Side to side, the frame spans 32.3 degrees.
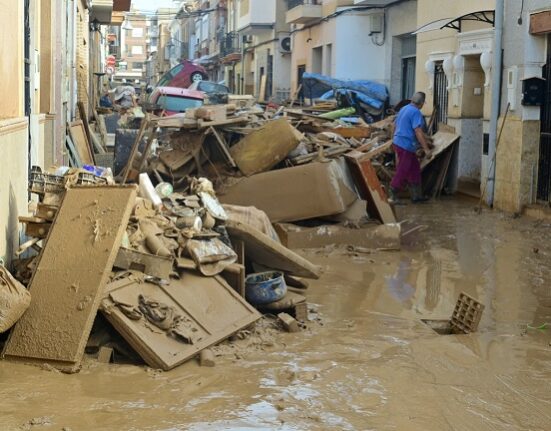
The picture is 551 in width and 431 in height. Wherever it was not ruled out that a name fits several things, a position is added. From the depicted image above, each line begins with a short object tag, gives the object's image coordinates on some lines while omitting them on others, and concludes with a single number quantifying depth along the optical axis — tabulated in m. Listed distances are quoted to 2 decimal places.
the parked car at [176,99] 29.94
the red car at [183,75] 44.81
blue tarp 22.41
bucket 7.36
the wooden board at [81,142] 13.91
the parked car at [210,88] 32.77
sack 5.62
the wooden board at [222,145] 12.18
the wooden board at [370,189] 11.52
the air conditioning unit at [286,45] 35.75
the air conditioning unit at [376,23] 25.40
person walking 15.27
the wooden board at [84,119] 15.47
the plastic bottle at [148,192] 8.09
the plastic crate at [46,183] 7.27
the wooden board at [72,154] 13.15
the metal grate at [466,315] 7.21
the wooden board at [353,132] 15.55
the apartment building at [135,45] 134.24
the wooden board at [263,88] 38.44
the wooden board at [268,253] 7.77
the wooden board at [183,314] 5.94
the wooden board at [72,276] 5.80
